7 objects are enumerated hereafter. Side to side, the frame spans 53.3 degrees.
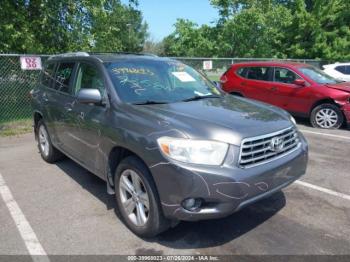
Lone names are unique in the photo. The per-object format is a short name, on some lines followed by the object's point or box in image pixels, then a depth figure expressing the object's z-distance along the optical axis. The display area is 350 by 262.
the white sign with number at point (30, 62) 8.87
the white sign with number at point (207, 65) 12.60
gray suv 3.01
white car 14.31
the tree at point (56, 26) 10.21
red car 8.70
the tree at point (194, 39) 27.92
